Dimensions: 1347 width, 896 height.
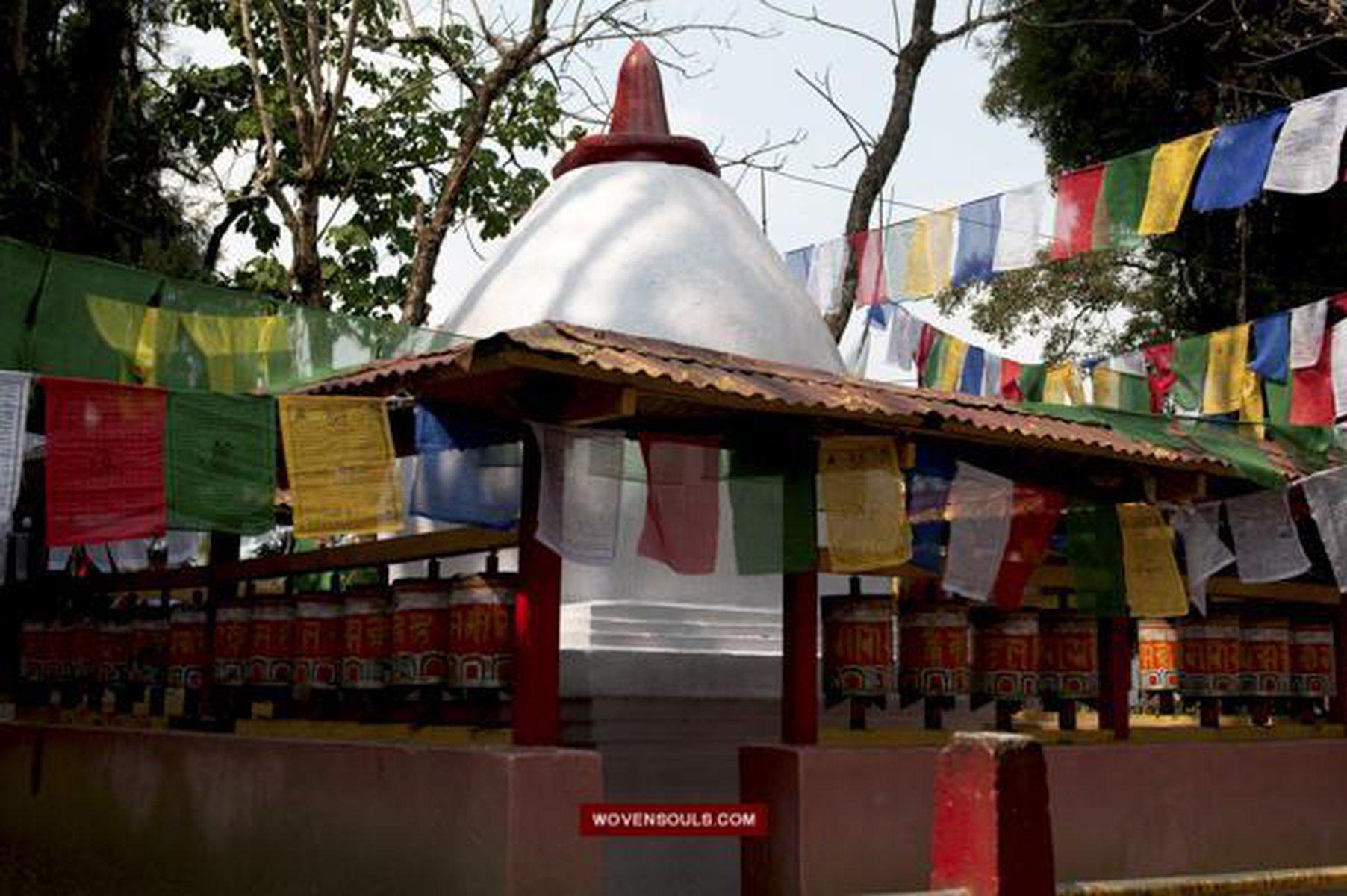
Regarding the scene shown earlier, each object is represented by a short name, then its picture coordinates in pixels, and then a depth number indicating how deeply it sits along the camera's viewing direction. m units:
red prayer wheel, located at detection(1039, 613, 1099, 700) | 9.42
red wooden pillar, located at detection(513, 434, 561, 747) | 6.84
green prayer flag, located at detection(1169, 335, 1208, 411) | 15.50
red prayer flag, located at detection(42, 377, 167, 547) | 6.79
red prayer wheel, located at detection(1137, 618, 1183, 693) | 10.49
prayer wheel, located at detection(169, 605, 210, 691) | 9.09
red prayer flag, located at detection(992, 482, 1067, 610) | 8.84
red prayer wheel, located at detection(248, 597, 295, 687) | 8.55
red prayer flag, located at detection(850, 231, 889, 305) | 16.09
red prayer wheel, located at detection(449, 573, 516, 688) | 7.43
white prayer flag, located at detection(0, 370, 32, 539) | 6.74
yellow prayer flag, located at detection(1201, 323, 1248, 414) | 15.05
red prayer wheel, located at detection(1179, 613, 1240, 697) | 10.42
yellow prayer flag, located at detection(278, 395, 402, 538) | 7.04
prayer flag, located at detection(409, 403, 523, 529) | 7.52
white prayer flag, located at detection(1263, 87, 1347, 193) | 12.39
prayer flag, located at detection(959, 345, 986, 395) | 17.25
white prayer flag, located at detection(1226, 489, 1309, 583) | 9.80
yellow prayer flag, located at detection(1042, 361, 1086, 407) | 16.84
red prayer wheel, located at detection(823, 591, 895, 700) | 8.34
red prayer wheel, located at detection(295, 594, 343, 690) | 8.30
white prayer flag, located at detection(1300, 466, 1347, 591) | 9.88
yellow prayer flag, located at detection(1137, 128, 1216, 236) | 13.28
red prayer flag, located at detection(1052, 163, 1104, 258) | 14.05
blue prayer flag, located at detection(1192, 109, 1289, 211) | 12.85
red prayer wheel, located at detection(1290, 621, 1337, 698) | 11.05
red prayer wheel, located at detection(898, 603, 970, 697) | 8.67
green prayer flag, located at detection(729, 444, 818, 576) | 7.82
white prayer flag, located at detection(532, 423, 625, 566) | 7.01
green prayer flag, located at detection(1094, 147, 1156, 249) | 13.70
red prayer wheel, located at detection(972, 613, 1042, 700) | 9.09
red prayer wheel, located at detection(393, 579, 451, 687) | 7.64
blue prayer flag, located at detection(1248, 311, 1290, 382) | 14.65
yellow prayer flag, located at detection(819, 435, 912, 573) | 7.86
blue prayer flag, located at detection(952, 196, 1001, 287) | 14.87
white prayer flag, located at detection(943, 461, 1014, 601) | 8.61
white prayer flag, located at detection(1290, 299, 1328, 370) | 14.29
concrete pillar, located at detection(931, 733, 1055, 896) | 4.41
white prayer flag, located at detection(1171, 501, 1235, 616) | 9.66
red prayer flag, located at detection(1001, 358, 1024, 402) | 16.78
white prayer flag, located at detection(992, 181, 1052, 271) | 14.47
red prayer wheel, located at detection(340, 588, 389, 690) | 8.05
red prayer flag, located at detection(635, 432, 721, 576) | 7.92
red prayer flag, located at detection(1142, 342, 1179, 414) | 16.00
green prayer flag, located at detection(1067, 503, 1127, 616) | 9.27
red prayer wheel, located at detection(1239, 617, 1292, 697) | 10.63
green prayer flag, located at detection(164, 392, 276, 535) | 7.05
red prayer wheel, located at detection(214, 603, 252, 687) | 8.74
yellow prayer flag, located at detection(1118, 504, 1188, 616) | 9.26
